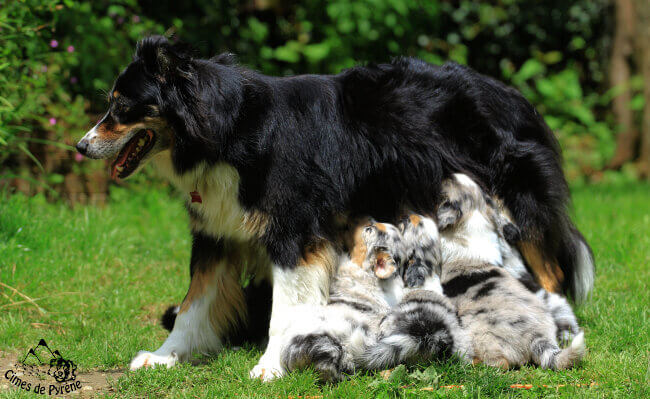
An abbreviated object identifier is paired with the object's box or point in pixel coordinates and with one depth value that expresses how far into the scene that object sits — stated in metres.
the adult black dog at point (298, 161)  7.64
